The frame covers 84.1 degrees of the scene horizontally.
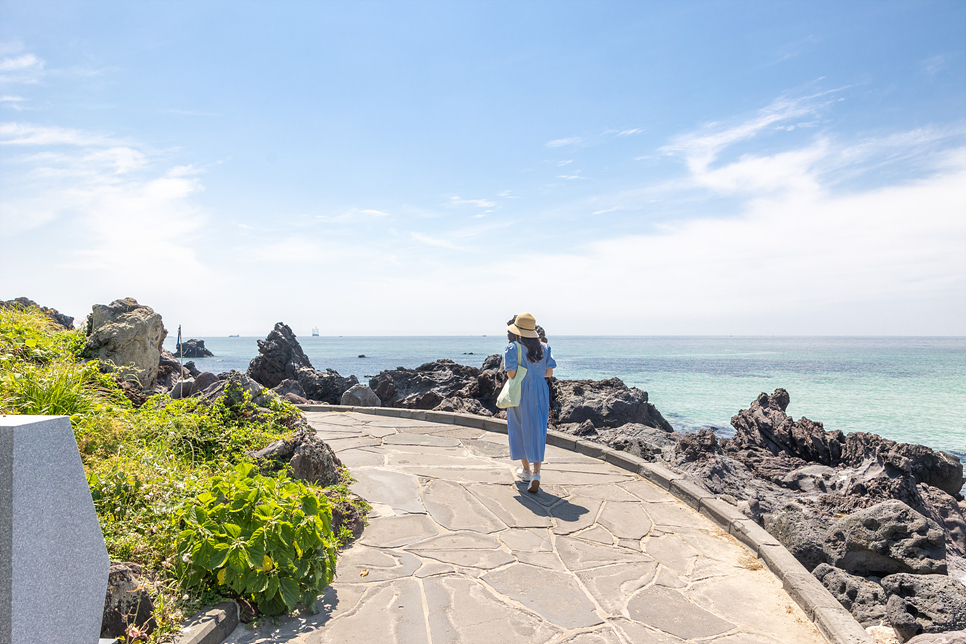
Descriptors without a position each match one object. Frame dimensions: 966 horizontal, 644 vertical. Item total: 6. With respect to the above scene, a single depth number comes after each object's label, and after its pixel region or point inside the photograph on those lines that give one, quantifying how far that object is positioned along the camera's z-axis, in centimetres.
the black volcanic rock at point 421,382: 1910
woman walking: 615
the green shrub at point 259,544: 318
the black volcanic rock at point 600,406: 1259
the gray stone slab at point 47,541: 203
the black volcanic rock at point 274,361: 2639
